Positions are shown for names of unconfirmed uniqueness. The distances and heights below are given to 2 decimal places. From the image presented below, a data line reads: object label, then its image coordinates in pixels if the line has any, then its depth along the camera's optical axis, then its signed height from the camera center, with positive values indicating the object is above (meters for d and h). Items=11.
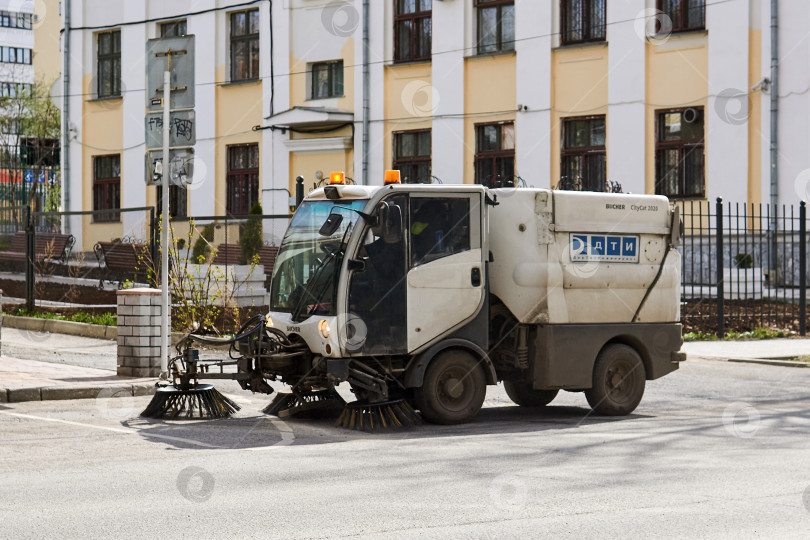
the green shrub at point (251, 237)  21.53 +0.18
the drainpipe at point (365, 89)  29.77 +4.05
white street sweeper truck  10.65 -0.56
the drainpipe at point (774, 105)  24.00 +2.92
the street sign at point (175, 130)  13.45 +1.36
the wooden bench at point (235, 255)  21.02 -0.15
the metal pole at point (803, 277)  21.19 -0.59
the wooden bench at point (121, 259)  20.45 -0.24
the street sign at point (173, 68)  13.26 +2.06
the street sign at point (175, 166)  13.61 +0.95
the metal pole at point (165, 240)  13.26 +0.08
